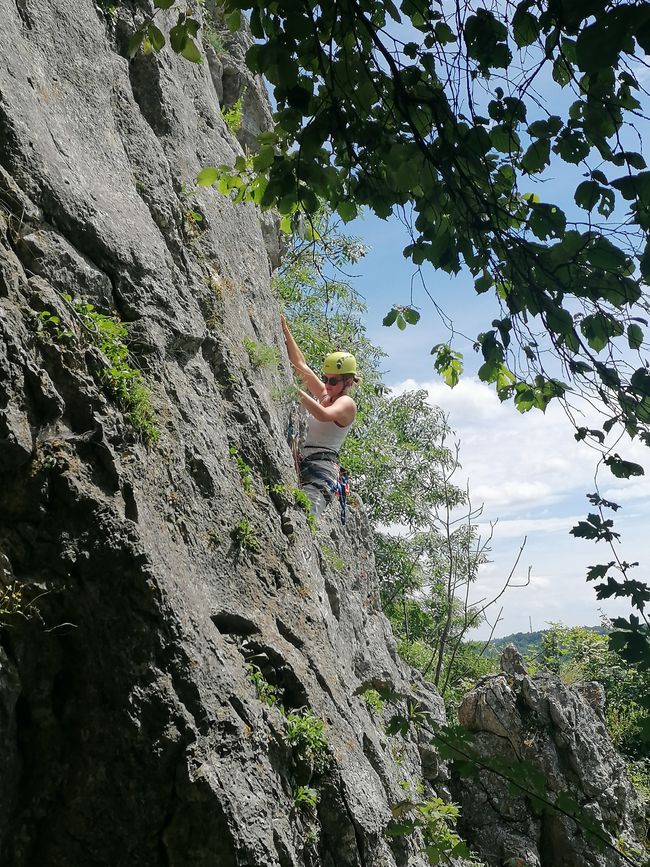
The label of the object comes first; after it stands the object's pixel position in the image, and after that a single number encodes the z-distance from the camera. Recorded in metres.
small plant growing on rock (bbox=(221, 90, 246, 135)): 9.44
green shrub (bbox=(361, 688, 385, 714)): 6.96
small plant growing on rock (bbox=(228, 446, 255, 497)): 5.64
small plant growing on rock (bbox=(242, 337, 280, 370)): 6.75
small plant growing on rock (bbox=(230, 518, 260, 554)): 5.14
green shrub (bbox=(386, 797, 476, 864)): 3.12
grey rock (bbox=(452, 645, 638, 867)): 9.39
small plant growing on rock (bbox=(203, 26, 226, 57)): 9.56
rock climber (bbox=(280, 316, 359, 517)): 7.44
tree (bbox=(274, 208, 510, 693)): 18.56
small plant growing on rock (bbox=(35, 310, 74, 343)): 4.09
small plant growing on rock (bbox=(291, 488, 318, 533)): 6.44
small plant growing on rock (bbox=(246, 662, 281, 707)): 4.52
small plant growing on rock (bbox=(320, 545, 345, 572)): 7.78
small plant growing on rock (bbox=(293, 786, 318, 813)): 4.33
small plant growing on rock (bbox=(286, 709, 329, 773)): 4.53
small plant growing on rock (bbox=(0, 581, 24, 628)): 3.59
